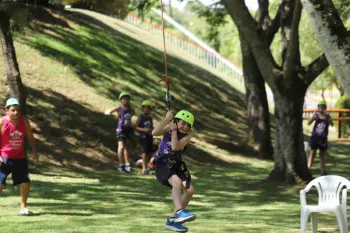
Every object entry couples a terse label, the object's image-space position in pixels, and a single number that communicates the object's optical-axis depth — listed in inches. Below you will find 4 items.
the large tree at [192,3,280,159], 896.9
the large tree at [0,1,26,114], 623.8
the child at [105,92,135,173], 705.5
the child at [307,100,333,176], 725.9
